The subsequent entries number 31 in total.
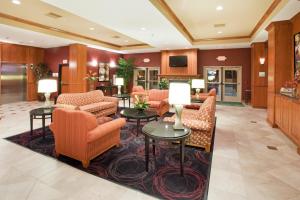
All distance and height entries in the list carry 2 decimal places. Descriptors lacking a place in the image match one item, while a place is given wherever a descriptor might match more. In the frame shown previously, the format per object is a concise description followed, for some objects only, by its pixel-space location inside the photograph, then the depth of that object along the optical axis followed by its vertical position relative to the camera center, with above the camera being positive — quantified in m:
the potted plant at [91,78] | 9.60 +0.73
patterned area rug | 2.31 -1.17
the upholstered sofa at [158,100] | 6.26 -0.31
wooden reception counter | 3.63 -0.54
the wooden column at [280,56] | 5.10 +1.03
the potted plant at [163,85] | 9.80 +0.38
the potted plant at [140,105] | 4.52 -0.32
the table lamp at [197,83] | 6.67 +0.34
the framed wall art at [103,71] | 10.84 +1.25
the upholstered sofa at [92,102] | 5.41 -0.33
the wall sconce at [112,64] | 11.58 +1.82
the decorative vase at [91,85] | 9.98 +0.36
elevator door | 9.08 +0.47
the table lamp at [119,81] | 8.00 +0.46
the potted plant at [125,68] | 11.55 +1.53
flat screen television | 10.21 +1.76
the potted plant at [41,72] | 10.12 +1.13
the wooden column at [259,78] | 8.21 +0.67
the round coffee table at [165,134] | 2.53 -0.60
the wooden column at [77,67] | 8.84 +1.23
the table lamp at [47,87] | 4.16 +0.11
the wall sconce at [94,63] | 10.20 +1.65
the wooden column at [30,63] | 9.93 +1.47
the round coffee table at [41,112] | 3.92 -0.44
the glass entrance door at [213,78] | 10.44 +0.81
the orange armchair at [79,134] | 2.74 -0.66
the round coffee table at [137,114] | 4.27 -0.54
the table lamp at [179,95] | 2.69 -0.04
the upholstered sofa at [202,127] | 3.41 -0.66
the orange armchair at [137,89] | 8.83 +0.15
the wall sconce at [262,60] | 8.21 +1.44
